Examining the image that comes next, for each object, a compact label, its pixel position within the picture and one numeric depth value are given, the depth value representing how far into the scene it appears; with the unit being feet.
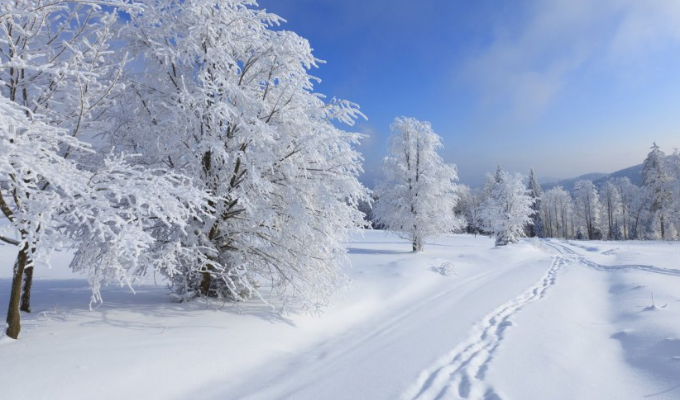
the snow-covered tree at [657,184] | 135.54
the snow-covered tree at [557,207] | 254.18
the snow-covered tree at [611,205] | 209.32
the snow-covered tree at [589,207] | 216.33
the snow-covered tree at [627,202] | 193.45
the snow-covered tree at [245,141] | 21.31
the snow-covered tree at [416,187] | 70.95
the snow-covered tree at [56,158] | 11.42
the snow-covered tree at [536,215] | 214.07
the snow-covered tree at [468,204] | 275.14
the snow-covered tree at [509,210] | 116.16
